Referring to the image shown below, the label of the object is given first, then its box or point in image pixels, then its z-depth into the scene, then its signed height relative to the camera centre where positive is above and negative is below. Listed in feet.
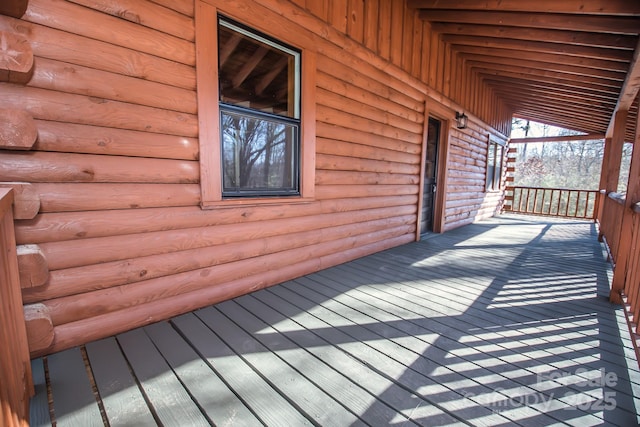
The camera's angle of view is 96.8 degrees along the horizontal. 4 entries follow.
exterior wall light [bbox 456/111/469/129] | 17.08 +3.58
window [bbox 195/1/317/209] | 6.33 +1.69
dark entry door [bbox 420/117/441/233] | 16.33 +0.29
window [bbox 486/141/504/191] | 24.55 +1.38
